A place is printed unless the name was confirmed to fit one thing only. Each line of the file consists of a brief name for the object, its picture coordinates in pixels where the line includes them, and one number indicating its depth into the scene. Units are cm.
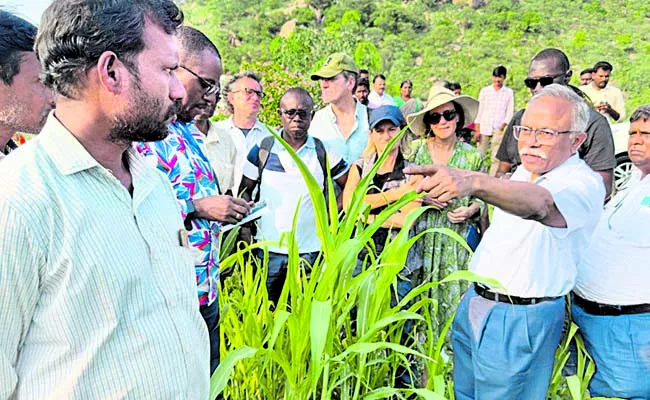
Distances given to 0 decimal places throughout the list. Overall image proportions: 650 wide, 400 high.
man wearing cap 356
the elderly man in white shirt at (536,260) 182
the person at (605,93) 599
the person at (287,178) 274
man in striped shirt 91
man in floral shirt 178
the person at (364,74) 684
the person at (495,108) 818
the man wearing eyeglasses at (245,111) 367
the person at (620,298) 197
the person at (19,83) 142
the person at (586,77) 716
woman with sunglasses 273
